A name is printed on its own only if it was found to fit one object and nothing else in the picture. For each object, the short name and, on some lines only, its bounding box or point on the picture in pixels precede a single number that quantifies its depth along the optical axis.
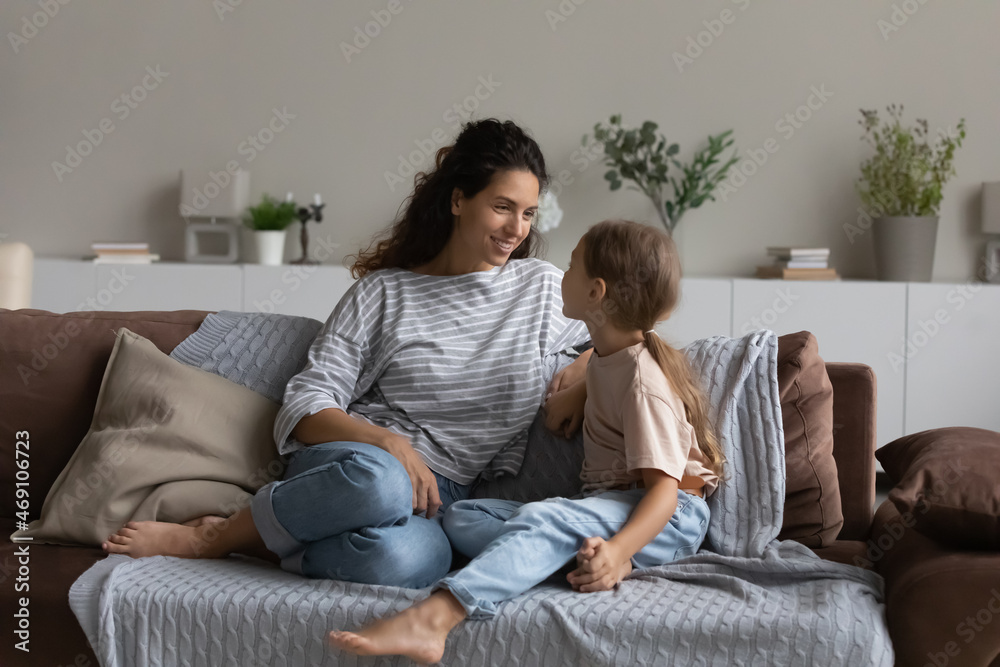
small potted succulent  3.95
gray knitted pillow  1.95
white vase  3.94
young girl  1.37
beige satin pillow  1.71
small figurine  4.00
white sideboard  3.46
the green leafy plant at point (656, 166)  3.75
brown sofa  1.35
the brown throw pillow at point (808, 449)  1.68
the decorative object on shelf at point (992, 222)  3.67
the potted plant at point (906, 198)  3.58
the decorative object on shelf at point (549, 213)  3.74
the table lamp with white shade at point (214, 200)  4.00
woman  1.53
